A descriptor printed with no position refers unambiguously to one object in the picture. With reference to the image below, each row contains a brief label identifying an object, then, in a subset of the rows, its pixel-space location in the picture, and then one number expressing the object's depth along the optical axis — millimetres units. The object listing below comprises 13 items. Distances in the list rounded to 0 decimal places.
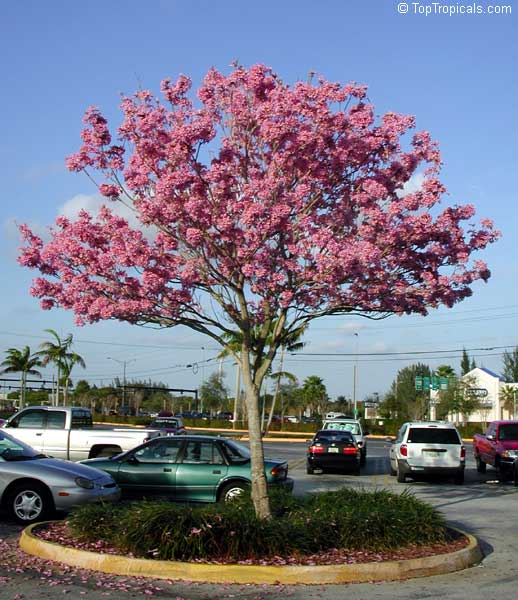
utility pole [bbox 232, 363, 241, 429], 67831
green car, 14805
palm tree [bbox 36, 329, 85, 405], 60188
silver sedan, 12312
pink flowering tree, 11062
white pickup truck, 19531
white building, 82212
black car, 24891
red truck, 23375
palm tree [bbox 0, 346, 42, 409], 65000
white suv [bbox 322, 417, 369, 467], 30116
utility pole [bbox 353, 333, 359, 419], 76562
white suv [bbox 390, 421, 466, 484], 22062
